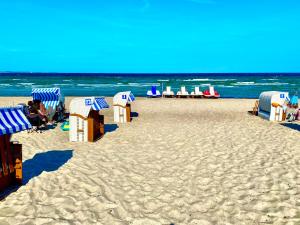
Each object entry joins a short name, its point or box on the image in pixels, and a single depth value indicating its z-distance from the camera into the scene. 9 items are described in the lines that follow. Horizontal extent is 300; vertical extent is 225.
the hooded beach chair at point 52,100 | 12.20
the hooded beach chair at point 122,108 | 12.70
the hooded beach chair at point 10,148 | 4.48
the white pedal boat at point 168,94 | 27.05
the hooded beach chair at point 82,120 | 8.71
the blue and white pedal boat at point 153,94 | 27.08
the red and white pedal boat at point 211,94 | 26.47
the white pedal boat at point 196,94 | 26.74
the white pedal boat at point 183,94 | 26.84
